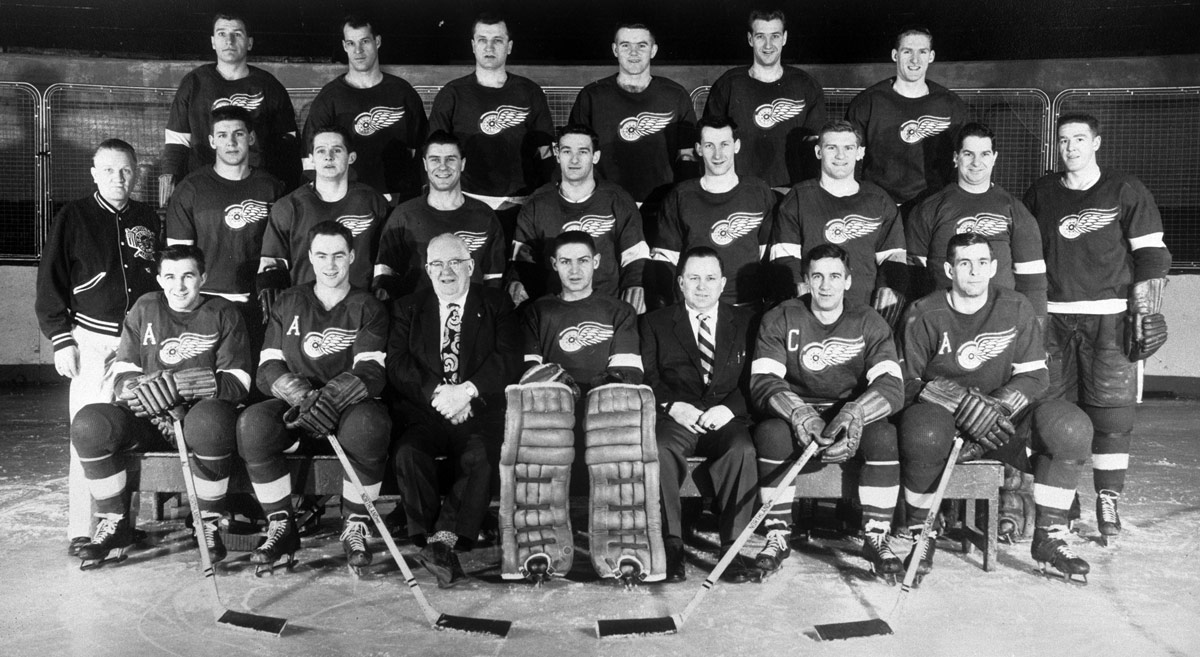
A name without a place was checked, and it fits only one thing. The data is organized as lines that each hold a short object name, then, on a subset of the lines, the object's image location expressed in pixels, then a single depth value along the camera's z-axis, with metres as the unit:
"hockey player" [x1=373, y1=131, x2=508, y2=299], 4.07
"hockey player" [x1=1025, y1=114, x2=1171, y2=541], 3.95
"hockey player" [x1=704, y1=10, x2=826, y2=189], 4.57
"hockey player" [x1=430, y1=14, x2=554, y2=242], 4.58
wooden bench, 3.43
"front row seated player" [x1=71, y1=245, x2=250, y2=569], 3.46
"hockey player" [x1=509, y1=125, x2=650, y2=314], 4.16
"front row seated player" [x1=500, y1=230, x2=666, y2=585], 3.26
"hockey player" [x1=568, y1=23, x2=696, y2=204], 4.58
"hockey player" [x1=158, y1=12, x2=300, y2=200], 4.61
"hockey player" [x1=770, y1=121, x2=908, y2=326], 4.02
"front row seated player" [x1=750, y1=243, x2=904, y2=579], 3.37
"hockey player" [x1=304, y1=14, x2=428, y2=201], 4.61
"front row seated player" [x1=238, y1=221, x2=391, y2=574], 3.41
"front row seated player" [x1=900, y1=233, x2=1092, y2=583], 3.40
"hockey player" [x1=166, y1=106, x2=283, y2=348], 4.14
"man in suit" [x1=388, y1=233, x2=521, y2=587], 3.39
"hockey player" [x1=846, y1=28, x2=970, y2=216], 4.43
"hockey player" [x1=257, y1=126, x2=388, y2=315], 4.04
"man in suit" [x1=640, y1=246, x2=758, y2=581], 3.55
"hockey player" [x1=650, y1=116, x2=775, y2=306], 4.12
